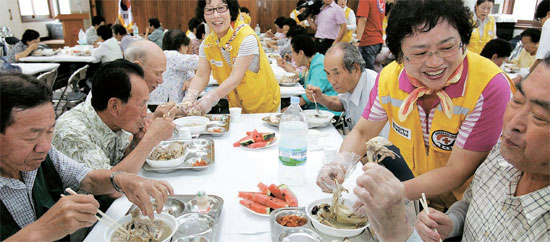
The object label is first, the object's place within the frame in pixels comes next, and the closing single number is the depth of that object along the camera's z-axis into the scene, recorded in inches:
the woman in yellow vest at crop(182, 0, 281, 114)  111.4
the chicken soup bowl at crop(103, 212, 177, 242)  48.9
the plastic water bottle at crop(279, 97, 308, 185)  61.6
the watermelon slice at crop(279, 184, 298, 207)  58.5
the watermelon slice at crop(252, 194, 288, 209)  57.7
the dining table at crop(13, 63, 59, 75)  200.4
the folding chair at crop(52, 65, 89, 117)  189.0
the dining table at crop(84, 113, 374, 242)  53.1
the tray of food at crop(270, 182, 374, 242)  50.1
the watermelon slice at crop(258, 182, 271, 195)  60.9
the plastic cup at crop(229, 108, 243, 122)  105.7
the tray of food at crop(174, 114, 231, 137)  93.4
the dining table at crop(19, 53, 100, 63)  241.1
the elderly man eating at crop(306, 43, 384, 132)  108.0
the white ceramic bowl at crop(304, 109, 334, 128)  98.2
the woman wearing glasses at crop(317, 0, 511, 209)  54.8
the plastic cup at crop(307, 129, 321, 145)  86.3
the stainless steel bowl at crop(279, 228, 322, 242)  49.6
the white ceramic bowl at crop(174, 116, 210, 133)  94.5
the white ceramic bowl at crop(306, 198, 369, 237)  49.8
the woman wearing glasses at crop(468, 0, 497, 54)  205.0
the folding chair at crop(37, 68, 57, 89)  169.6
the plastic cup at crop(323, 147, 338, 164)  75.2
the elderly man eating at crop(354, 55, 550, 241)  34.8
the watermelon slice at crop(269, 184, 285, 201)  60.1
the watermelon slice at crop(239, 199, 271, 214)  56.7
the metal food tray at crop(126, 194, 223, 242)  49.9
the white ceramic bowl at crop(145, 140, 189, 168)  70.4
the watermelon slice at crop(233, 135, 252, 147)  87.2
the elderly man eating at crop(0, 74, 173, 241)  44.0
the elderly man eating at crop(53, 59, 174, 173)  66.4
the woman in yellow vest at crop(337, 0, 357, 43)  280.6
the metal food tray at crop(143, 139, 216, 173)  71.8
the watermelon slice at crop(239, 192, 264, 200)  60.3
